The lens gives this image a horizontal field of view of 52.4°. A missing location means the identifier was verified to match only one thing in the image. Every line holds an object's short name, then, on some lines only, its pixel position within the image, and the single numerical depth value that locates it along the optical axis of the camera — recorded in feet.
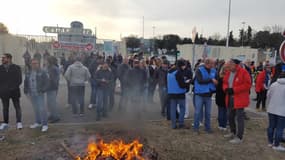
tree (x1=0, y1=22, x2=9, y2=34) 190.92
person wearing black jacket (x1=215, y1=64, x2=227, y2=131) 24.45
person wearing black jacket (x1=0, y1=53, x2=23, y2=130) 22.13
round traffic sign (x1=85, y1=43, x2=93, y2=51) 62.88
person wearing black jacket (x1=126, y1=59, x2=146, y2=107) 28.84
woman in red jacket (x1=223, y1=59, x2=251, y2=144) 20.48
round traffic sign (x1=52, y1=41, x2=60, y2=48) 63.00
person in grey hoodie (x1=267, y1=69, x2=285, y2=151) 19.40
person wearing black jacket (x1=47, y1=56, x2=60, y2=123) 25.04
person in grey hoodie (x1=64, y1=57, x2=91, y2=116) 27.30
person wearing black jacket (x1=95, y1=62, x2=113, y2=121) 27.25
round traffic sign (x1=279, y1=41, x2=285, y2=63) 20.09
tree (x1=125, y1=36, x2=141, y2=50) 198.14
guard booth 63.00
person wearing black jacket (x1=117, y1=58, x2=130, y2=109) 30.30
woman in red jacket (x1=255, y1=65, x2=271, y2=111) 34.47
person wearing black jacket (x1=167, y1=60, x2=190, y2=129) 23.72
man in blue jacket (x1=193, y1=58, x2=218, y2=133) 22.94
